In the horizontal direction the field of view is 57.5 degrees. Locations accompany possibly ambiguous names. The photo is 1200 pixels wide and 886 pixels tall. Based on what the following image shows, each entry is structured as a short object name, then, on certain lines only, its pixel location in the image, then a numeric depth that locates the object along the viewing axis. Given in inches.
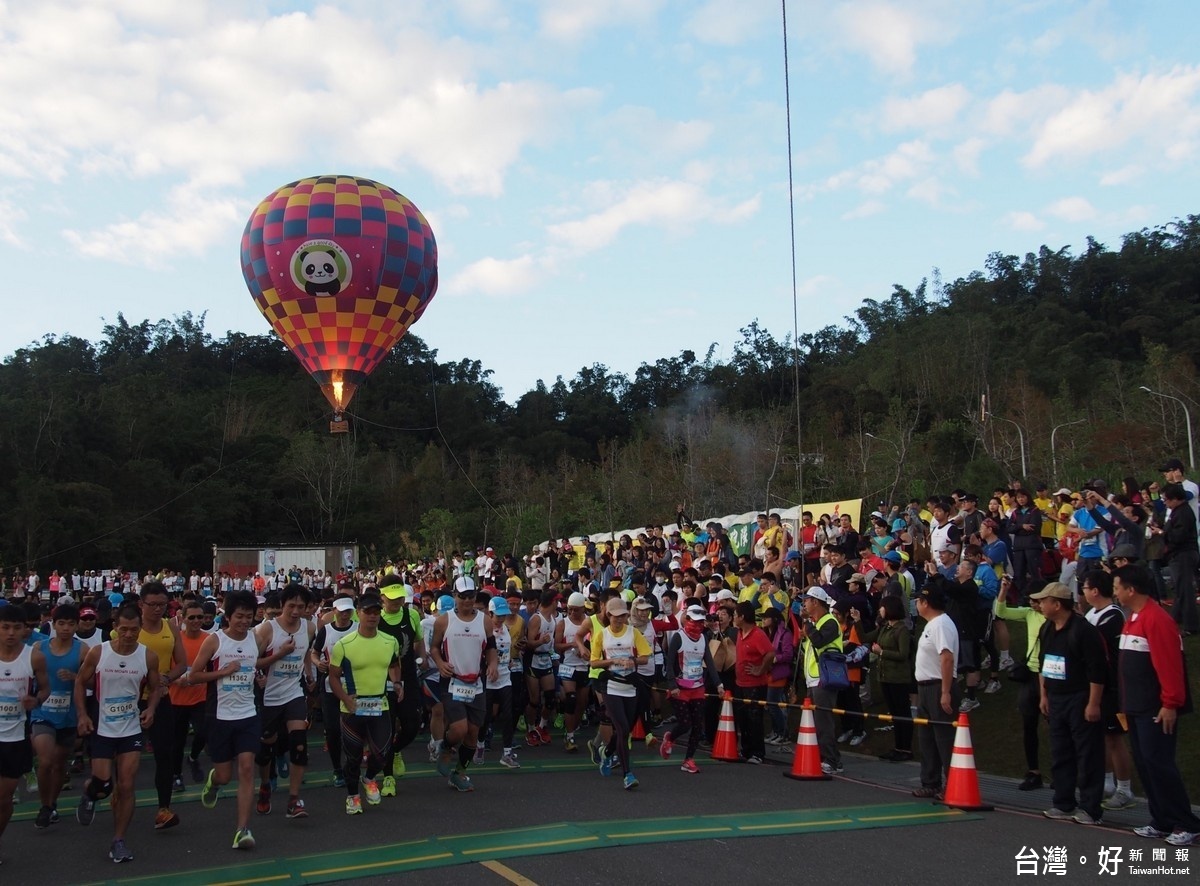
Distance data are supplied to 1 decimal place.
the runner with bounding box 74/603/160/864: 322.0
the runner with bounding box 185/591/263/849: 334.6
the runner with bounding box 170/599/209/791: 377.4
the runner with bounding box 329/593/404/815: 363.9
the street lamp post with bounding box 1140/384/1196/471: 1610.5
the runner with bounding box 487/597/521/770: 474.6
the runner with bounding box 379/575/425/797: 421.4
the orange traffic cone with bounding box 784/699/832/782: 433.1
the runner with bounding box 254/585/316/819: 369.1
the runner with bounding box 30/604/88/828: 354.0
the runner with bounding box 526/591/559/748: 548.4
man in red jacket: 306.8
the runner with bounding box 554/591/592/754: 530.0
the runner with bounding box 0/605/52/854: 310.5
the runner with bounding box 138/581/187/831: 346.9
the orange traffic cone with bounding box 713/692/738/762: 488.7
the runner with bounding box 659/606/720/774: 462.0
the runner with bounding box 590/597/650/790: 429.7
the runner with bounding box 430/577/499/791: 417.4
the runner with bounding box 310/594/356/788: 407.5
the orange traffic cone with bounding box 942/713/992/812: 367.2
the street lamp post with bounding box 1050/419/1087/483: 1744.1
